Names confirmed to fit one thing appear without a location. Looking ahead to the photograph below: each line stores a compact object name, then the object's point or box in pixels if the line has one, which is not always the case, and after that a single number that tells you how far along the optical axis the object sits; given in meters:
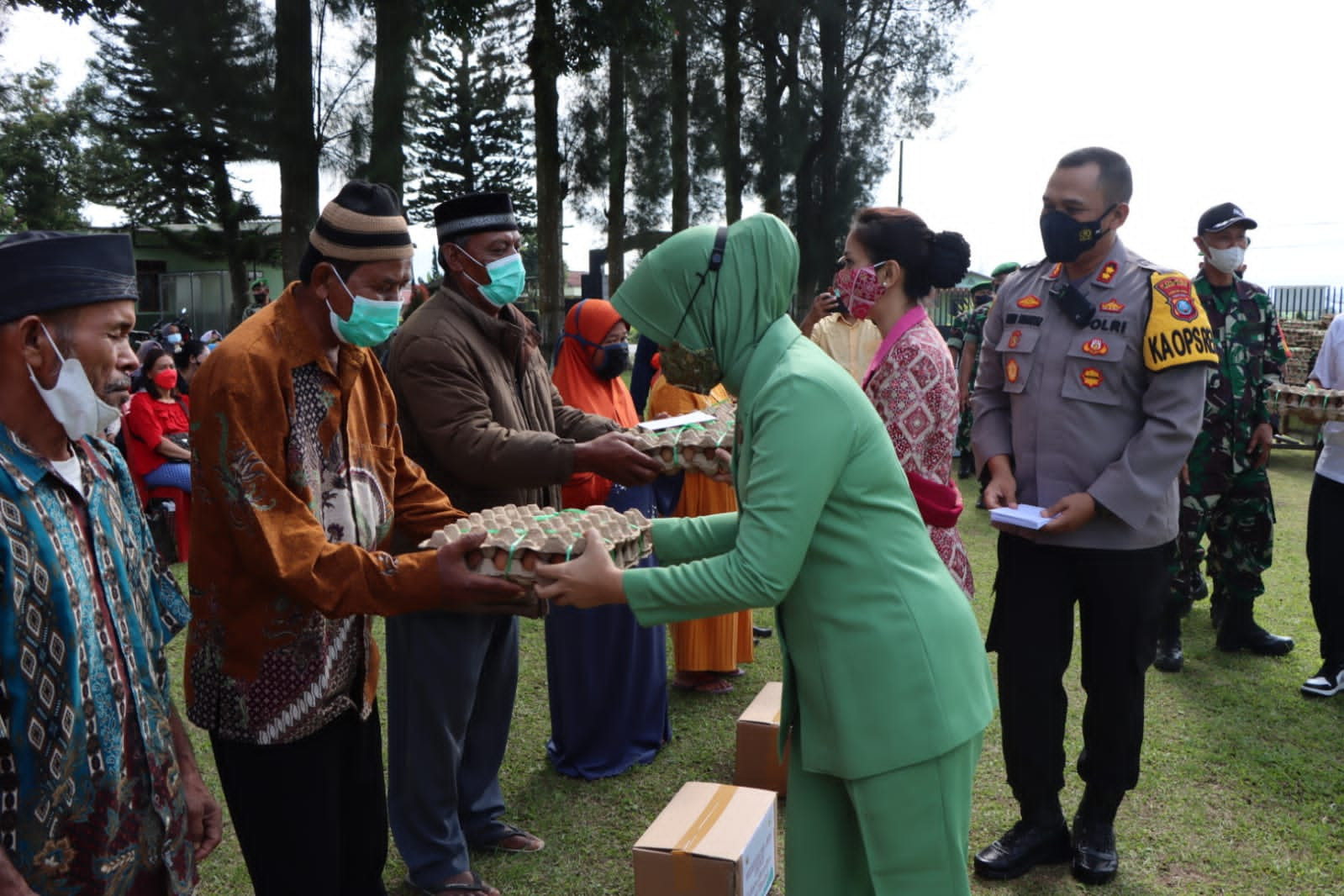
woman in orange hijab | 4.30
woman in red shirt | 7.70
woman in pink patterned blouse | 3.35
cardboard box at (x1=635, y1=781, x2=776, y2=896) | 3.03
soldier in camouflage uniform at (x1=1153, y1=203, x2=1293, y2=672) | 5.45
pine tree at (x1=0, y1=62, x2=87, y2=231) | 30.16
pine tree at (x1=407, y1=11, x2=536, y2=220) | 39.09
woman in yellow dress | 5.08
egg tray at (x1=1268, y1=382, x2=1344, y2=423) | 4.36
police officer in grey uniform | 3.14
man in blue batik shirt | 1.57
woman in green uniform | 1.90
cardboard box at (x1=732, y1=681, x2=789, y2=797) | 4.08
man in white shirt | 5.05
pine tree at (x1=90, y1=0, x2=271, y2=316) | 11.12
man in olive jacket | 3.16
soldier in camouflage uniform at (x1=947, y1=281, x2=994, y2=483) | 9.81
